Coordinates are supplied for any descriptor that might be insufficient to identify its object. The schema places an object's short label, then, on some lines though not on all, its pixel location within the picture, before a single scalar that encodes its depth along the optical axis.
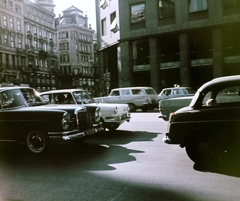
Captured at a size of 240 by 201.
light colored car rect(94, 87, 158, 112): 20.55
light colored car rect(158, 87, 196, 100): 19.77
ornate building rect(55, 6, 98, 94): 85.31
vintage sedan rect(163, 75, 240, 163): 5.67
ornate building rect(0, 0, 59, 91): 58.25
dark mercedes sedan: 7.13
